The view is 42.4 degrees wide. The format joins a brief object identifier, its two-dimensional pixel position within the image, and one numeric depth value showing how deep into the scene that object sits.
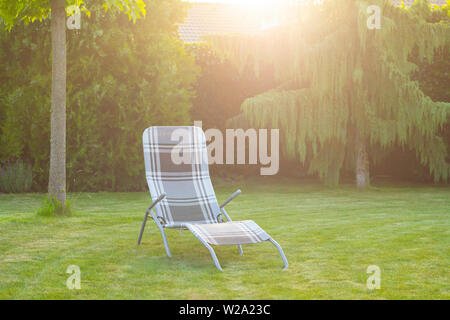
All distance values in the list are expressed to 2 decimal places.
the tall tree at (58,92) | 7.55
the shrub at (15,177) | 10.43
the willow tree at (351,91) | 10.93
